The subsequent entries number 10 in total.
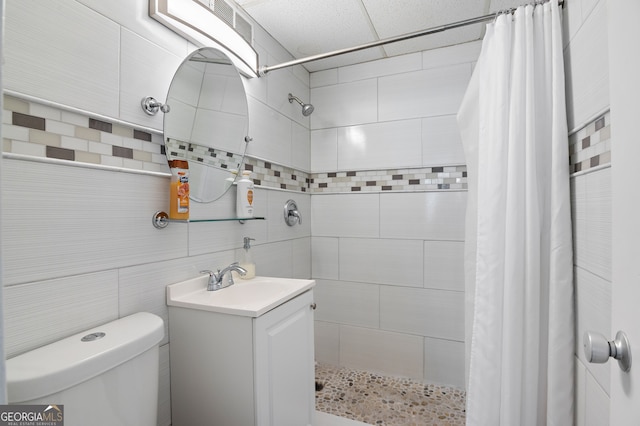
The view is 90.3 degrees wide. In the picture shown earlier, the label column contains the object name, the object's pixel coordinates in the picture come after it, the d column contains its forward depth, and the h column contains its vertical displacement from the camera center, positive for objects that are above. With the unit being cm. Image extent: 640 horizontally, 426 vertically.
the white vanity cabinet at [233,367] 111 -56
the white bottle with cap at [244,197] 159 +9
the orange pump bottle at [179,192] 120 +9
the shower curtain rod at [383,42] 132 +81
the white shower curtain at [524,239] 109 -9
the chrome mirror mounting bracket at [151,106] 115 +41
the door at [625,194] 48 +3
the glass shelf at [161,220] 118 -2
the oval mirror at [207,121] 128 +42
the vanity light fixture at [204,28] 122 +82
